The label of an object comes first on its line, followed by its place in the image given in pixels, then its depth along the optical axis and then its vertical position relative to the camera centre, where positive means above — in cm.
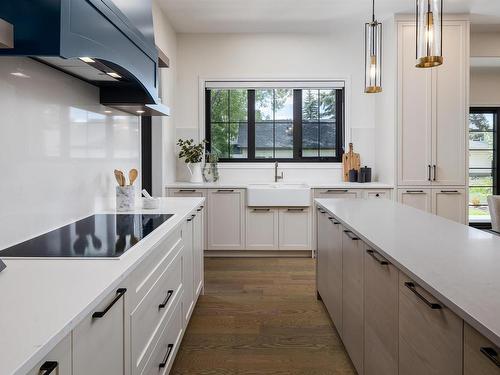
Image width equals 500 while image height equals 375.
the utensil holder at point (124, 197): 260 -10
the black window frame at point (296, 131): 513 +65
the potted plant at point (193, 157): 476 +29
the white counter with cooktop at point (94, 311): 79 -31
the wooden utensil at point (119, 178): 266 +2
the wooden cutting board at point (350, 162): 493 +24
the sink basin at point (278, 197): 448 -18
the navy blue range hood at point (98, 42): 118 +52
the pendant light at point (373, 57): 246 +78
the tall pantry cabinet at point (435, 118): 441 +70
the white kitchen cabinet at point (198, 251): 296 -54
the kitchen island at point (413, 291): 99 -35
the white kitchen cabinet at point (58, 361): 77 -36
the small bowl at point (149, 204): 269 -15
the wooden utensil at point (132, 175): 285 +4
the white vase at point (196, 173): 479 +10
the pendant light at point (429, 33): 189 +71
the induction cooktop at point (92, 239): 145 -25
